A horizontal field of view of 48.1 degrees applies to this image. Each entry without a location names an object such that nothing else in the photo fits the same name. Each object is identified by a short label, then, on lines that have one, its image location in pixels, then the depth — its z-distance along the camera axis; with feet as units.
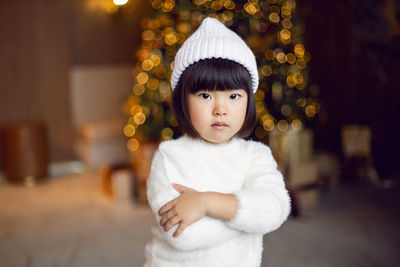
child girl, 3.71
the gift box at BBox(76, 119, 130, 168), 15.51
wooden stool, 14.03
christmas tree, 10.92
